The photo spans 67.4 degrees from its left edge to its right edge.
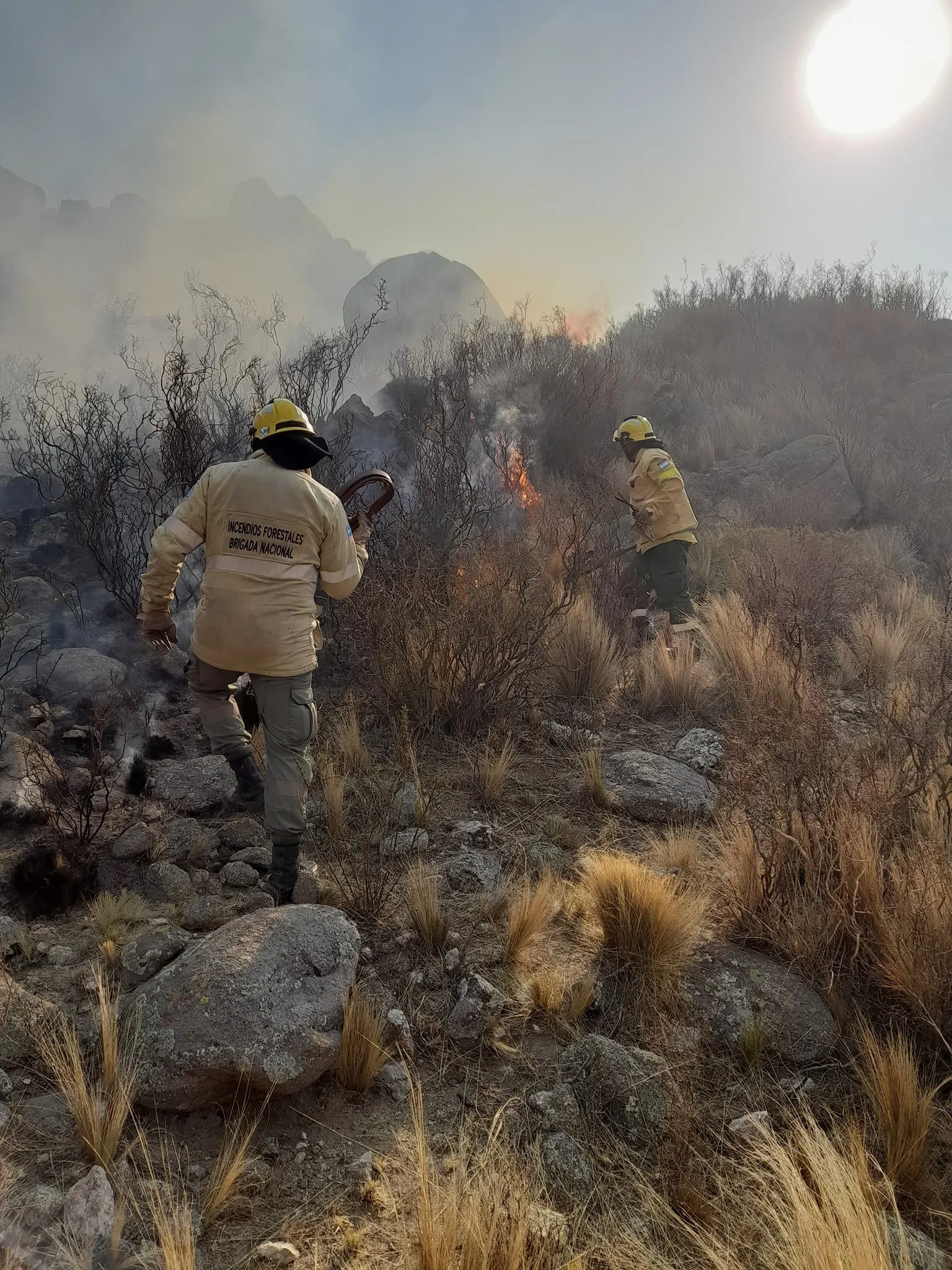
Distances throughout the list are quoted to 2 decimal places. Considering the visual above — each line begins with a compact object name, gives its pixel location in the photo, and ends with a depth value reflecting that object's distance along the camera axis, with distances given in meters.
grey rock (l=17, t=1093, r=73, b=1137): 1.77
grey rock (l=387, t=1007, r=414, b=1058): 2.14
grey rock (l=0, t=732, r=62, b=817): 3.23
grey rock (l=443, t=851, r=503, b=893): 3.03
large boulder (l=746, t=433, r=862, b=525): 9.73
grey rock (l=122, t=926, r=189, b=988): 2.29
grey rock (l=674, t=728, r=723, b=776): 4.26
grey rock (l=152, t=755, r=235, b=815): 3.63
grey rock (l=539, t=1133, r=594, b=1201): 1.69
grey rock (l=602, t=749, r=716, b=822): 3.72
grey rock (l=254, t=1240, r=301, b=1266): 1.50
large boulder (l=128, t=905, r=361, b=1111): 1.86
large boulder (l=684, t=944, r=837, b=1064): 2.16
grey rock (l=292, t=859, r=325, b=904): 2.89
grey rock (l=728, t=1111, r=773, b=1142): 1.81
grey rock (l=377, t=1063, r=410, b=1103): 2.04
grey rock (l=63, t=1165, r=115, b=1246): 1.47
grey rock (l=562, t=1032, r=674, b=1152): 1.86
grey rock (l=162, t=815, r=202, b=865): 3.22
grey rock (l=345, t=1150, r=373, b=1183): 1.73
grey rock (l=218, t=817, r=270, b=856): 3.31
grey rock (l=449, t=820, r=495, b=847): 3.40
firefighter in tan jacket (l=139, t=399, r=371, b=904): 2.83
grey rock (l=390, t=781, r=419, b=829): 3.47
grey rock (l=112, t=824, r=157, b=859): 3.14
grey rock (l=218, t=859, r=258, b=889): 3.03
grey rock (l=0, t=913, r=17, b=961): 2.40
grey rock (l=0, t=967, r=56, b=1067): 1.99
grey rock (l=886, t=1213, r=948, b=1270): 1.47
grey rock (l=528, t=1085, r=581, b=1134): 1.89
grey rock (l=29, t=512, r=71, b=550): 6.82
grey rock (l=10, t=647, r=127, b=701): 4.45
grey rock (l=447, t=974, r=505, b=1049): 2.20
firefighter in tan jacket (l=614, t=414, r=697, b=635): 6.39
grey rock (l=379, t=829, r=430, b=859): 3.20
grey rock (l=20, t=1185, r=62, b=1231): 1.49
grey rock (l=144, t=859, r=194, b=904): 2.87
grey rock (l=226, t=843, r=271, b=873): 3.15
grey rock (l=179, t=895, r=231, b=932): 2.70
